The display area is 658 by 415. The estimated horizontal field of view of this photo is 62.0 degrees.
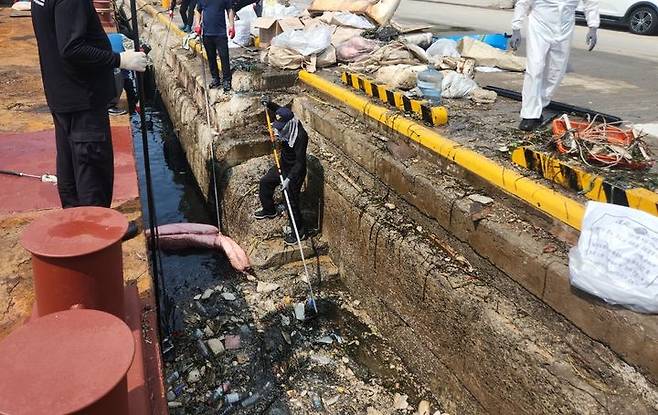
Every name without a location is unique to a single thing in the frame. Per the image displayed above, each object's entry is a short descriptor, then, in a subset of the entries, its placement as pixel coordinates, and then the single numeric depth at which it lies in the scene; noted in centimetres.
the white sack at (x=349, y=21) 919
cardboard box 929
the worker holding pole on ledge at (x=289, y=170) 589
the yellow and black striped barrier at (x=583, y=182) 357
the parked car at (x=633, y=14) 1312
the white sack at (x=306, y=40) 790
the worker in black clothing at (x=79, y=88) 350
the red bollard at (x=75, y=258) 252
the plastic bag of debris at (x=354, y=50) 826
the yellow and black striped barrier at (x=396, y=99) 535
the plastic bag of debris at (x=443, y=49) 846
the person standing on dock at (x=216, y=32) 746
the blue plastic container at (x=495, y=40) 990
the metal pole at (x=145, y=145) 390
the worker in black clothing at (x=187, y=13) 1192
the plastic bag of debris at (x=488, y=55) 855
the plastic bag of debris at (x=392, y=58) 758
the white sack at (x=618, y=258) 291
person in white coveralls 475
